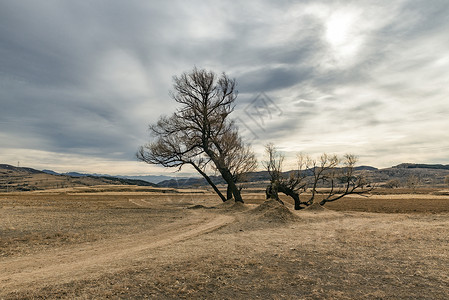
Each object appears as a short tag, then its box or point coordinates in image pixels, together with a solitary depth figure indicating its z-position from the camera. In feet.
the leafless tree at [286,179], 98.64
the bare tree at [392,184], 475.72
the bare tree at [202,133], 102.17
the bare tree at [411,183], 478.35
